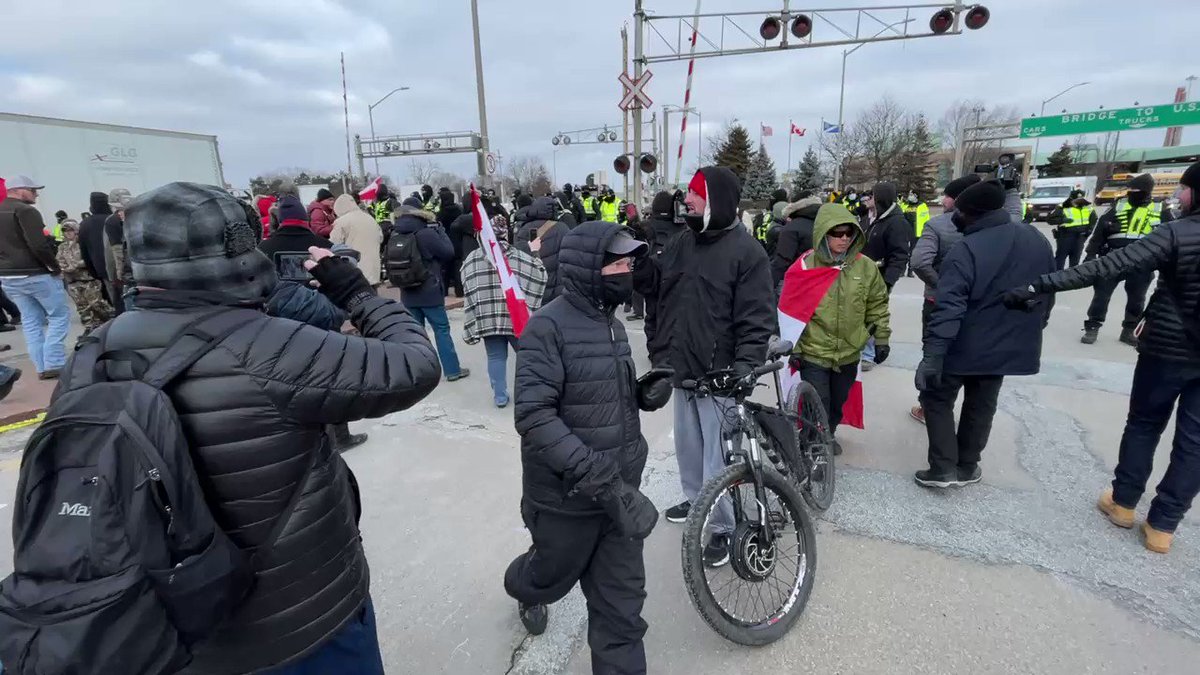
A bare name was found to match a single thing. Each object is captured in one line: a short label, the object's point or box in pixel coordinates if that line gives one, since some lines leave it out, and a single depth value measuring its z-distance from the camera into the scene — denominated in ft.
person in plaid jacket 16.48
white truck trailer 42.96
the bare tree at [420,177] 215.10
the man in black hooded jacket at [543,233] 15.94
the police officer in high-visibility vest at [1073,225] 33.86
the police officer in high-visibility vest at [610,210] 43.19
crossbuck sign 36.35
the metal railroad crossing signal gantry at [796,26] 36.55
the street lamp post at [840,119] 96.92
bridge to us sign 111.96
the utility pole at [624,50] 57.57
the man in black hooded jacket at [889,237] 20.36
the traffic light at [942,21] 37.14
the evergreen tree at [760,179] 130.41
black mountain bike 7.83
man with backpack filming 3.47
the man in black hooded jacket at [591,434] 6.52
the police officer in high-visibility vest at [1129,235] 22.38
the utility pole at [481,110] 45.14
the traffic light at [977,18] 35.35
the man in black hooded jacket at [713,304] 9.55
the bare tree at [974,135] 150.96
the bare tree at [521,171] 196.93
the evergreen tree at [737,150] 138.10
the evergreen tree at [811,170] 132.48
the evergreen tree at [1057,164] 166.40
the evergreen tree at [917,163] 133.34
